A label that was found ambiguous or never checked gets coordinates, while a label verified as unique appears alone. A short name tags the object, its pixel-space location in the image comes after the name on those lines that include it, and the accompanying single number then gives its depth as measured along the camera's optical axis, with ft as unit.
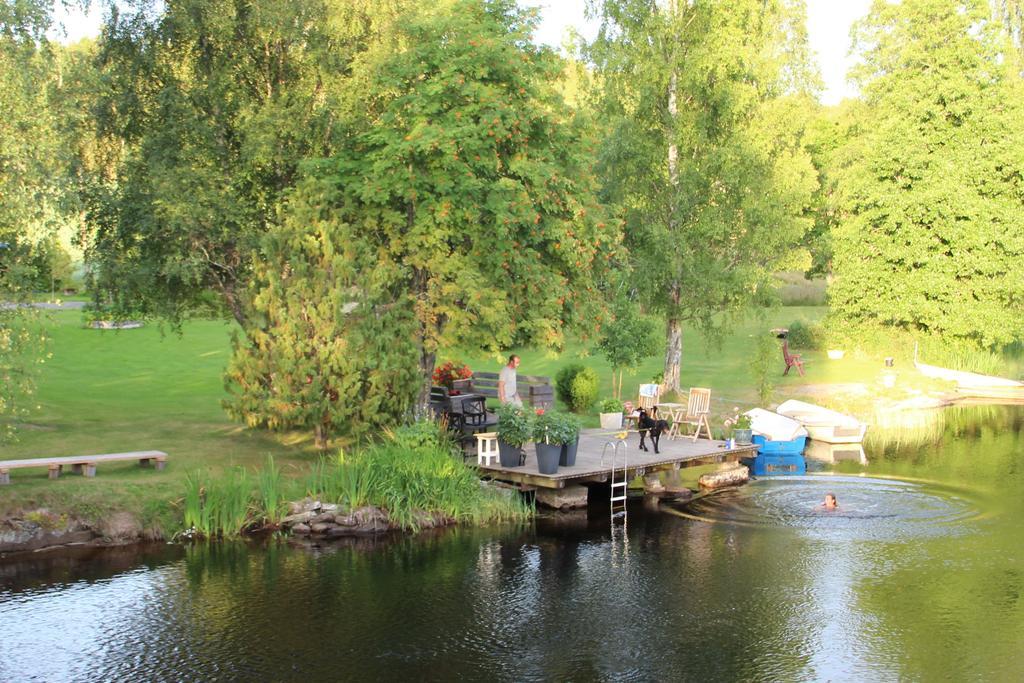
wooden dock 70.74
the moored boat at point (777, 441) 90.02
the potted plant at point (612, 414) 89.66
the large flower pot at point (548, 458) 69.77
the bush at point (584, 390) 101.35
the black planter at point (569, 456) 71.72
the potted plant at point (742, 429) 86.12
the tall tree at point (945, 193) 142.00
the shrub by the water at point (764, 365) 107.45
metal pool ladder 71.56
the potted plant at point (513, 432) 71.15
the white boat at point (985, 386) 131.13
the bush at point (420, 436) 68.28
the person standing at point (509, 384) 77.77
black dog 78.64
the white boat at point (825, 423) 94.68
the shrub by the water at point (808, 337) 160.45
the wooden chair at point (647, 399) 86.94
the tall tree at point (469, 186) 72.13
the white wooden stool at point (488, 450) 73.36
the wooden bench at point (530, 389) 99.25
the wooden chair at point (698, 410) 85.71
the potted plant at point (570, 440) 70.95
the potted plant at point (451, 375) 99.30
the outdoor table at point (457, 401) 80.89
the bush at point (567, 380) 102.58
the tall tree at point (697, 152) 106.22
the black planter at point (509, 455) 72.18
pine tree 70.08
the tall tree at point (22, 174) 58.95
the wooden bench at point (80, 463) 63.10
